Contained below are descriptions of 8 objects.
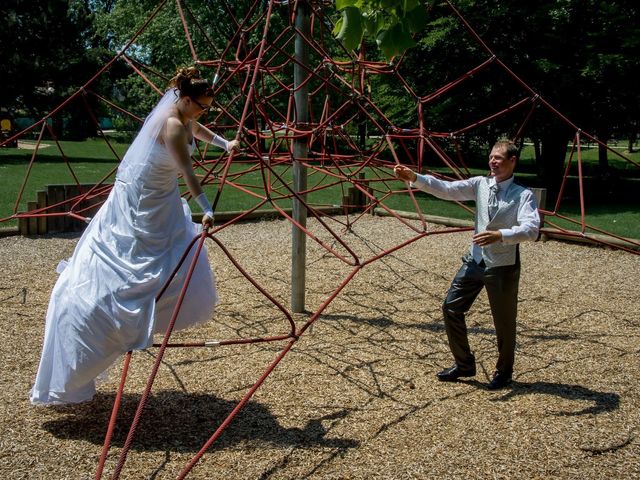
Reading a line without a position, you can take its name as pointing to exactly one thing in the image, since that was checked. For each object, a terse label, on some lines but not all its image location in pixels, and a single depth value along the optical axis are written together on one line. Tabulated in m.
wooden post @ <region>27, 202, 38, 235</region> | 7.67
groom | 3.78
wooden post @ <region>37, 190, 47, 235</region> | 7.78
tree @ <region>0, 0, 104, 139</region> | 20.83
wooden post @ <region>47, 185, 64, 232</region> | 7.91
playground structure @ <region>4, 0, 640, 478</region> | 4.50
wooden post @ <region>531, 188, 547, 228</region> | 7.86
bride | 3.12
